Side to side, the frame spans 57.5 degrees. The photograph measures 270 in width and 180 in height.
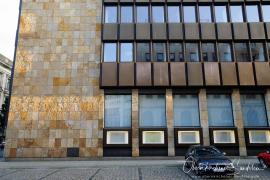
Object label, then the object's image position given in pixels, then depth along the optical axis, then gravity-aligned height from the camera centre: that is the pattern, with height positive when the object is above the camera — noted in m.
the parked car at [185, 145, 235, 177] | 11.59 -1.15
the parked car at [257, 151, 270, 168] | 14.59 -1.24
